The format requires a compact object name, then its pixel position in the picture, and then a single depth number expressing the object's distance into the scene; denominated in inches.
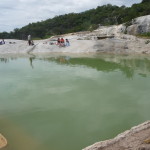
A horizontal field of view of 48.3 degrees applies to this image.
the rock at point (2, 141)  205.3
